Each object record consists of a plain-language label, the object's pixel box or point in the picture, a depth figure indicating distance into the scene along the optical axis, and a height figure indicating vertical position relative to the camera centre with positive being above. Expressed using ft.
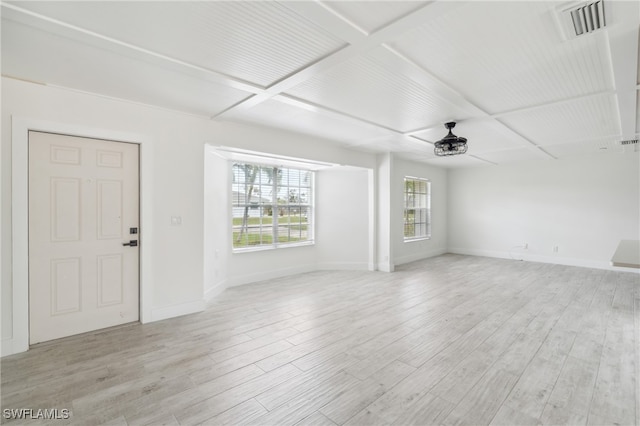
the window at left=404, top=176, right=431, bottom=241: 25.71 +0.19
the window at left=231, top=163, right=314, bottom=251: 17.56 +0.25
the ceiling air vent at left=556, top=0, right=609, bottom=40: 5.74 +4.06
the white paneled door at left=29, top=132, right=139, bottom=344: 9.61 -0.92
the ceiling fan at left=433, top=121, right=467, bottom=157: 12.77 +2.94
